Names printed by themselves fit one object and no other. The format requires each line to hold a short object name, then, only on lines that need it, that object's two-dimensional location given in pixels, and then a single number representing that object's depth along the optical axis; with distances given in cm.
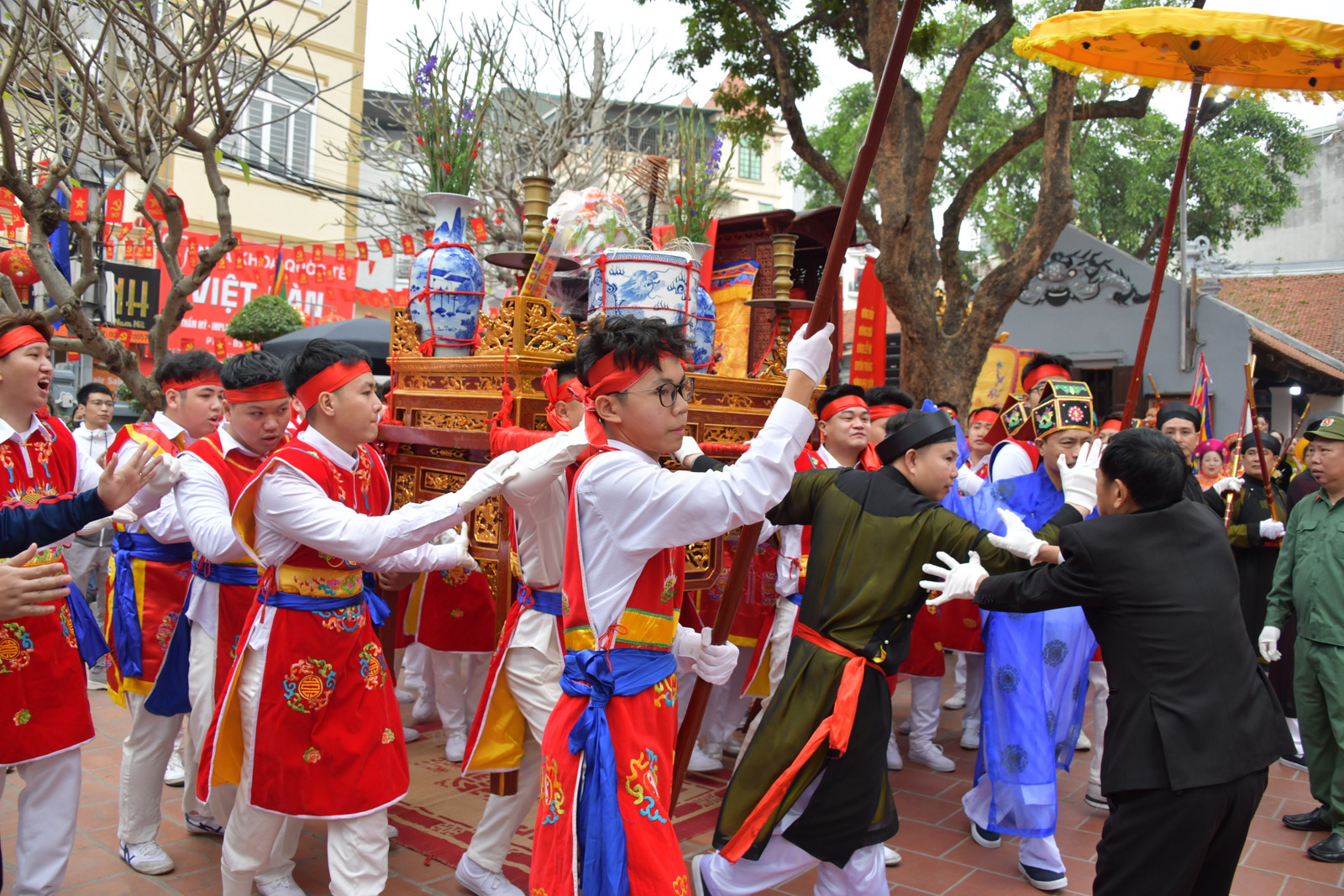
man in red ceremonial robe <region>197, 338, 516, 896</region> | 273
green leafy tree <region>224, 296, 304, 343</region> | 1356
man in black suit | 244
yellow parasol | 356
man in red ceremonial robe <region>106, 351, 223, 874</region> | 348
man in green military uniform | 424
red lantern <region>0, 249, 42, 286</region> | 508
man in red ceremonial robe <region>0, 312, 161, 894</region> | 286
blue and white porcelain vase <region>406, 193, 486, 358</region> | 416
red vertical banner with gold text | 942
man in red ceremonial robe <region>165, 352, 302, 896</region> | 337
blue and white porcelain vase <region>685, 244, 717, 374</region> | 403
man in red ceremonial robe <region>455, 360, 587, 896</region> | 312
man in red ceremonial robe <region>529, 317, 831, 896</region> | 216
